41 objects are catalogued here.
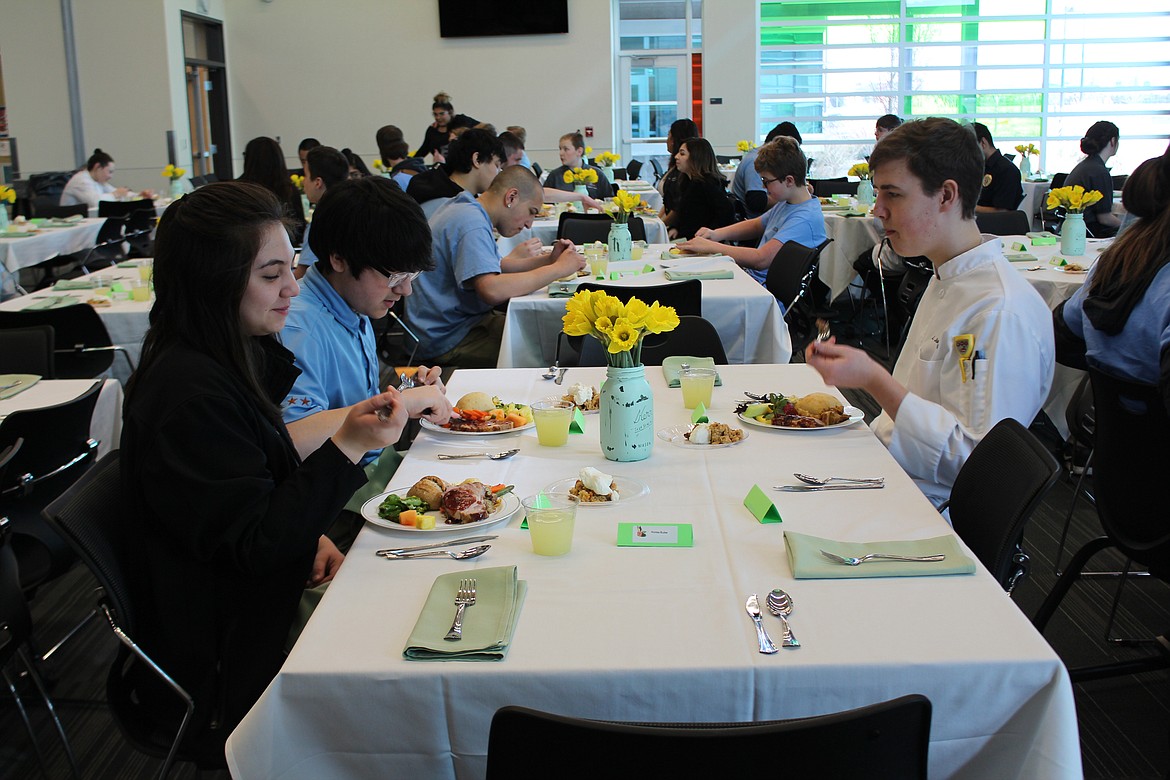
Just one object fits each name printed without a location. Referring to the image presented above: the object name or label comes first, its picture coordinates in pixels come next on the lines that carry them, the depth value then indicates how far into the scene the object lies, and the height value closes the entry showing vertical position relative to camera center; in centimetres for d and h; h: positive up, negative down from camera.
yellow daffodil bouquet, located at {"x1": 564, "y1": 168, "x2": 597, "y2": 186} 877 +12
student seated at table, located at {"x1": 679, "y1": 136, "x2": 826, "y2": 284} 516 -14
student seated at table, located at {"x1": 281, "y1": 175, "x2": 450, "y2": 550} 222 -22
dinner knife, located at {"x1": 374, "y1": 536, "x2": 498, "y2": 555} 159 -55
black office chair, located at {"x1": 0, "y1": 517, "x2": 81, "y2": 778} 196 -78
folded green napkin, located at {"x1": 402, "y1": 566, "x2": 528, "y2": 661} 126 -55
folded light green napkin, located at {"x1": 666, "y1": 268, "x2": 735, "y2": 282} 433 -37
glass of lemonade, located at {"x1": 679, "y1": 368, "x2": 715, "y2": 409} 237 -46
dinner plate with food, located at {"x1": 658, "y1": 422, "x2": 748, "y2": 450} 210 -51
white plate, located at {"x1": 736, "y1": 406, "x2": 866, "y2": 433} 218 -50
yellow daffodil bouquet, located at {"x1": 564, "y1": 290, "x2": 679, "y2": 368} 189 -24
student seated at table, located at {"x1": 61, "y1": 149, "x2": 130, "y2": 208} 965 +14
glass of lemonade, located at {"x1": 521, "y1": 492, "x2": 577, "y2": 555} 155 -51
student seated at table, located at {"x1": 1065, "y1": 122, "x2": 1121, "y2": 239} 695 +2
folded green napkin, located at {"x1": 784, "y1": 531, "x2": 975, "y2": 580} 144 -54
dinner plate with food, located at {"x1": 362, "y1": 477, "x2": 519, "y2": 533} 167 -53
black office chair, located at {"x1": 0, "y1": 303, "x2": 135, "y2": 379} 368 -50
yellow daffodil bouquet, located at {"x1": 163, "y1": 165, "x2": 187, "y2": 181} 923 +22
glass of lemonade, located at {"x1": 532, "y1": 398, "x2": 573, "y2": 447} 210 -48
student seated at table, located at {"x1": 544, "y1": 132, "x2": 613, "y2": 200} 927 +18
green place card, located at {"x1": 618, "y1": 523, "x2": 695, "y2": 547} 159 -54
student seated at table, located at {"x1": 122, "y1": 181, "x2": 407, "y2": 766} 153 -43
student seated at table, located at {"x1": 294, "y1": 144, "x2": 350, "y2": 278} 592 +16
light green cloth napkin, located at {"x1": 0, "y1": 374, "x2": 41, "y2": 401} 282 -51
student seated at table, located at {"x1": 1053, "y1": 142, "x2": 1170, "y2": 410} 254 -29
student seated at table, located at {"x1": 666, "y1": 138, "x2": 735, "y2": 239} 641 -5
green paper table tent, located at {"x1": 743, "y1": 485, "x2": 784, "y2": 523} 167 -53
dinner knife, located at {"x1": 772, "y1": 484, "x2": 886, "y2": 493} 181 -54
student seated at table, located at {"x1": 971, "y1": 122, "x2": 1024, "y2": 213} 763 -3
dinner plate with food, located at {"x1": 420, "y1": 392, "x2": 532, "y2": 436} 221 -50
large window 1325 +150
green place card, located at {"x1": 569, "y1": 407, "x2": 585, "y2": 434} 223 -51
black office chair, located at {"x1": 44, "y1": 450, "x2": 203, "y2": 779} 158 -62
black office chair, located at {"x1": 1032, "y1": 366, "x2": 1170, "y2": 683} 219 -65
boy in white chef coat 210 -32
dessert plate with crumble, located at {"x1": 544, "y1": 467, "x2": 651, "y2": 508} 178 -53
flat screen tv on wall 1385 +235
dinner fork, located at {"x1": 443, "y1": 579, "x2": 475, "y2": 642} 129 -55
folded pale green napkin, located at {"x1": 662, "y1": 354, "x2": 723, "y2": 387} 262 -47
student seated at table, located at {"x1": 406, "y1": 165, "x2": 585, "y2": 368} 385 -37
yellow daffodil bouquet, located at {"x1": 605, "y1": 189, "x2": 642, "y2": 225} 492 -7
